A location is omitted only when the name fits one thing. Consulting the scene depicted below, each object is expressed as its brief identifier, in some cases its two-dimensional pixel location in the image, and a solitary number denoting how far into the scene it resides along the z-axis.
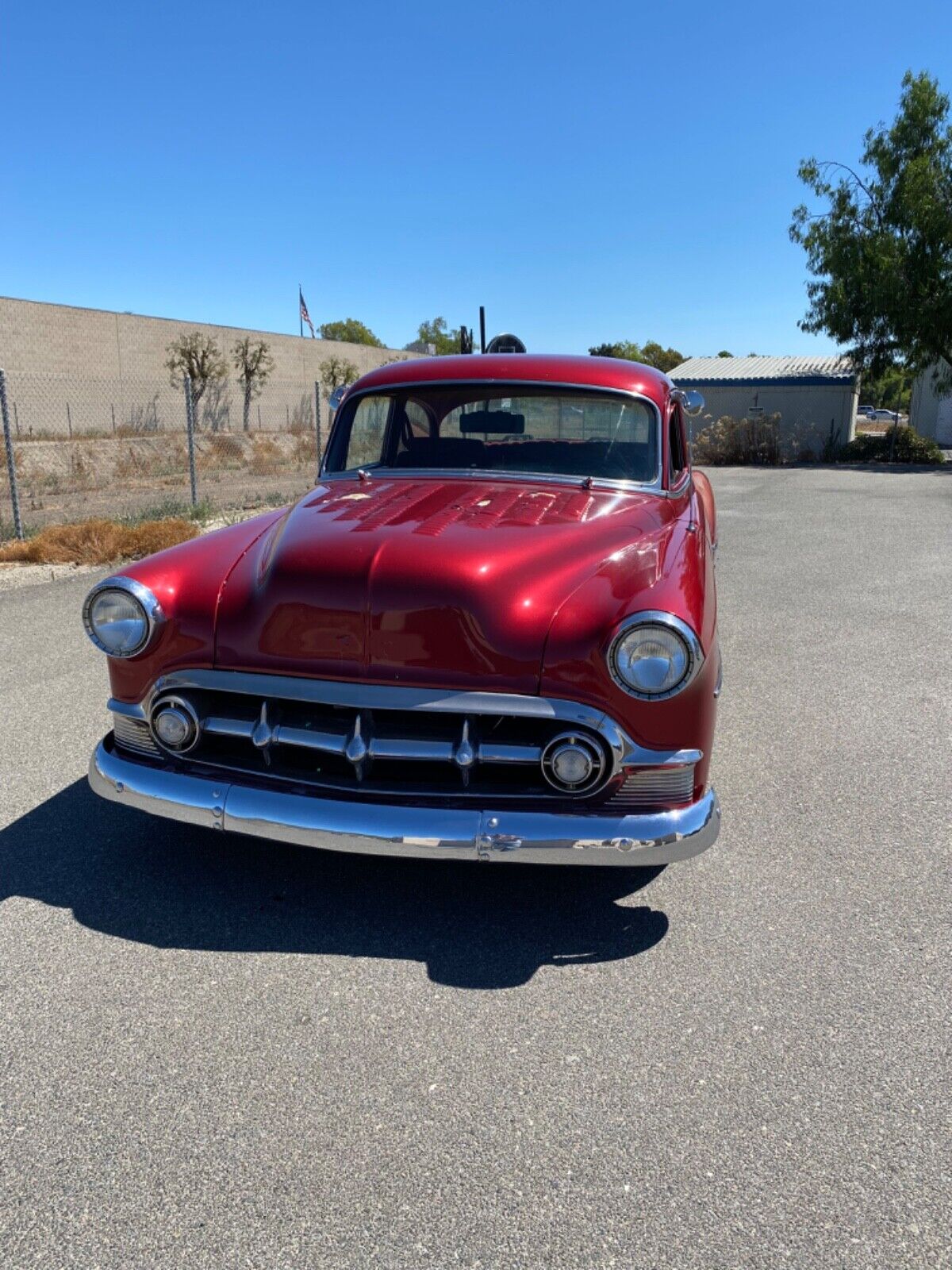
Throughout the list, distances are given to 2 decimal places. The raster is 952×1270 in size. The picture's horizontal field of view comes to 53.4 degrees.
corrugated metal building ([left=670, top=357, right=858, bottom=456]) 24.30
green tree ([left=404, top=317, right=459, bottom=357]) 77.91
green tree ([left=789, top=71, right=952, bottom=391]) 22.19
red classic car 2.62
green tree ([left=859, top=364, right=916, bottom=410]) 24.34
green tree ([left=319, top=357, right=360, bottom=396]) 45.22
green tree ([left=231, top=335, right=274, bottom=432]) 40.03
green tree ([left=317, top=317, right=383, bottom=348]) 78.69
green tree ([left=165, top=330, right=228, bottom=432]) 36.50
